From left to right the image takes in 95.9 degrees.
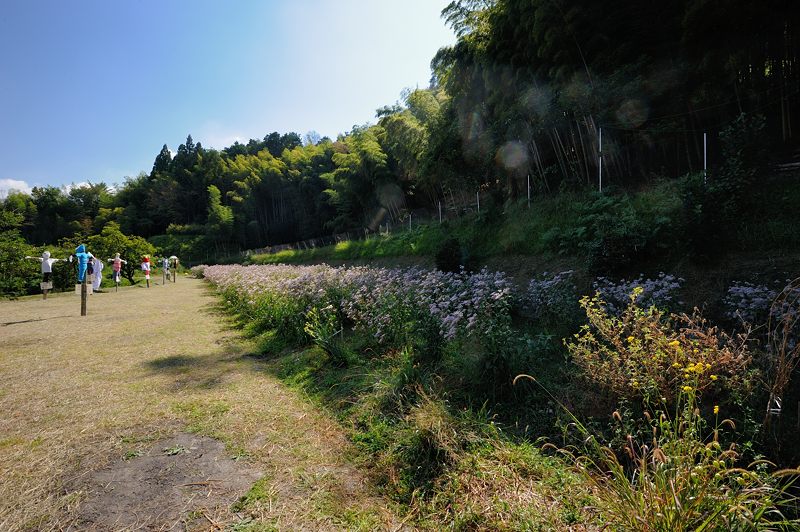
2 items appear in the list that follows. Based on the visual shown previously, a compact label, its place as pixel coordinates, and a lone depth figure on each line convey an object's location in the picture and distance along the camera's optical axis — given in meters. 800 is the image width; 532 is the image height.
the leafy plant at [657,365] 2.33
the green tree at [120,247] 18.11
